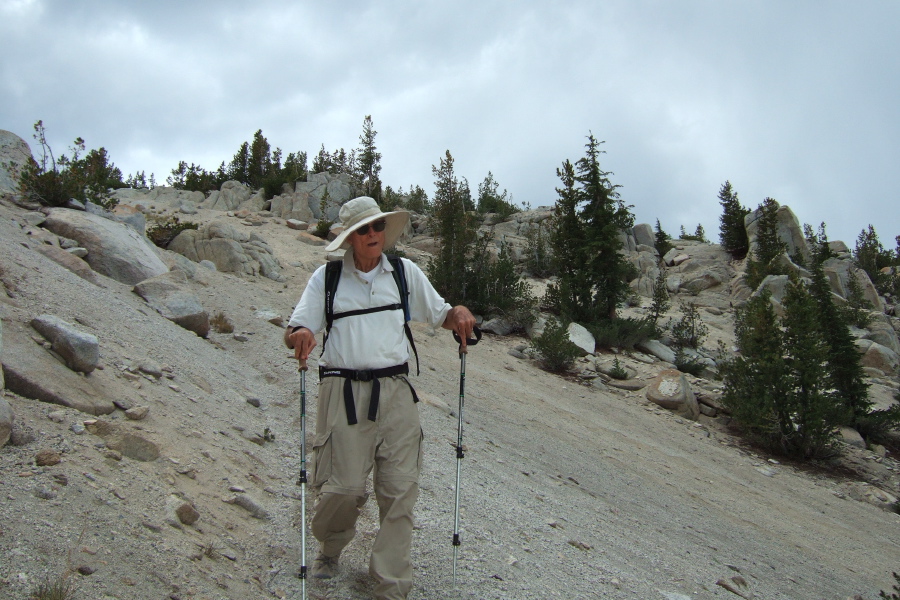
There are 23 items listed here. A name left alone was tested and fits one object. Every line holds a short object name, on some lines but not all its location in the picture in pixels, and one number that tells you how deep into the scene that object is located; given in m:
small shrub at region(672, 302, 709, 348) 21.62
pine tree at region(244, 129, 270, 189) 43.50
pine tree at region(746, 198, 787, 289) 33.38
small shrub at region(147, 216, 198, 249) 17.34
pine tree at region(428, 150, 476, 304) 19.64
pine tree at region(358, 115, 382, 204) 33.06
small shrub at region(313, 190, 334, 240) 28.06
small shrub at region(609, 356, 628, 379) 16.69
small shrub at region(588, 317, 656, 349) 19.17
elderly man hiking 3.41
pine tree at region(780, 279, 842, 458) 13.61
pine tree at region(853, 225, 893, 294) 39.34
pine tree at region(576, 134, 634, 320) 21.23
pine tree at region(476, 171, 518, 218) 42.22
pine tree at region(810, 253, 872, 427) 16.84
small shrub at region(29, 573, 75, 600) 2.66
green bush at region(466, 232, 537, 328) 19.22
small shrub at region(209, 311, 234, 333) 10.91
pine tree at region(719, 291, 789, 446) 13.96
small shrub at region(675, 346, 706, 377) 18.72
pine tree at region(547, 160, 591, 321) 21.16
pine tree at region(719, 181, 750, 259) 40.34
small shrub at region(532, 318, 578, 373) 16.39
